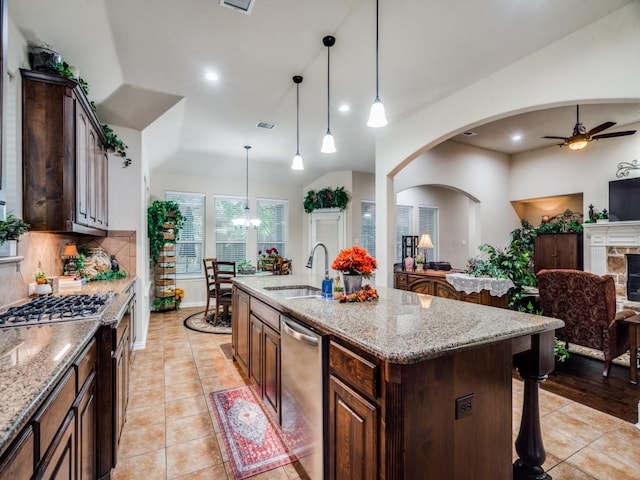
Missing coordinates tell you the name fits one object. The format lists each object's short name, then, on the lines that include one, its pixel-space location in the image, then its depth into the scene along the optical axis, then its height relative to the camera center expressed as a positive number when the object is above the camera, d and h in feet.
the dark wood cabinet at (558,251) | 21.17 -0.76
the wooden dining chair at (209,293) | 16.93 -2.95
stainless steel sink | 9.29 -1.48
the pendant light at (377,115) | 7.43 +2.98
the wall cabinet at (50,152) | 7.06 +2.08
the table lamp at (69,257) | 10.21 -0.50
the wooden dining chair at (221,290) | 15.94 -2.55
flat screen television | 17.58 +2.30
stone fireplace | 17.76 -0.60
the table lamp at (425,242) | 19.67 -0.11
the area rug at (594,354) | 11.87 -4.58
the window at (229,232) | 23.31 +0.72
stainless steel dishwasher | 5.17 -2.77
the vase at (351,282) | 7.13 -0.93
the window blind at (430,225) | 26.18 +1.34
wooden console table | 13.52 -2.39
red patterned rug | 6.52 -4.56
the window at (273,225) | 24.97 +1.33
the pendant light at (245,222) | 20.75 +1.28
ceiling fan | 14.70 +4.93
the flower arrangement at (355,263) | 6.93 -0.48
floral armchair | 10.23 -2.41
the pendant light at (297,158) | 11.04 +2.92
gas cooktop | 5.33 -1.29
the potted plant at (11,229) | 5.54 +0.25
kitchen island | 3.83 -2.04
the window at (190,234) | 22.11 +0.54
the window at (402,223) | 25.43 +1.43
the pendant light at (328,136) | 8.84 +3.06
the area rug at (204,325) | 15.83 -4.42
